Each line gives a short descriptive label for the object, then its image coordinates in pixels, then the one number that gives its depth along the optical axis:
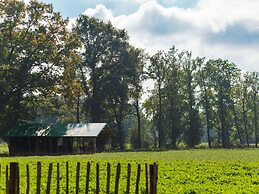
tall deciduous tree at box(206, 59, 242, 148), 99.06
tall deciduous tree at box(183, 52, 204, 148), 93.62
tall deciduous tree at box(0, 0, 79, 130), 64.56
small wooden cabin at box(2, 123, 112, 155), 62.06
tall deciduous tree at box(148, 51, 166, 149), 93.69
